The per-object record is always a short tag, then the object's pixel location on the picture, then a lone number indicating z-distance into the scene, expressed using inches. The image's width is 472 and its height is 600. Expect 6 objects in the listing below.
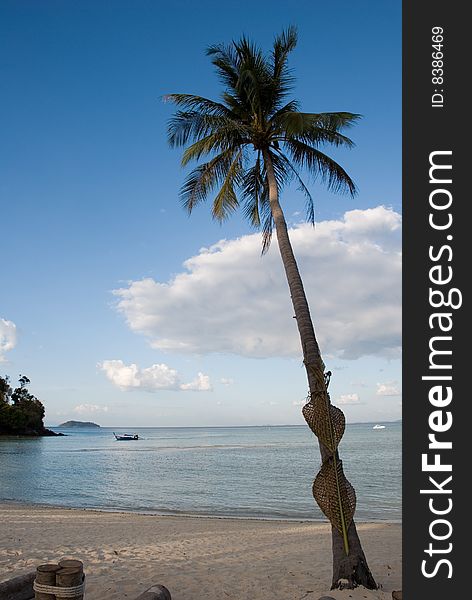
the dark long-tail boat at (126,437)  4881.9
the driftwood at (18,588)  240.7
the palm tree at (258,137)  378.6
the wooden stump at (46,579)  204.1
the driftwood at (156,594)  245.8
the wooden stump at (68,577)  202.7
